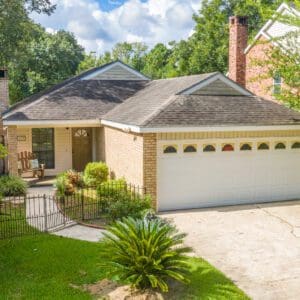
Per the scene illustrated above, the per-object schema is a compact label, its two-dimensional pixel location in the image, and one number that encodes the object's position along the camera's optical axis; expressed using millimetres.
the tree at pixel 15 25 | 20959
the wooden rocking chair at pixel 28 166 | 15307
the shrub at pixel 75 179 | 13388
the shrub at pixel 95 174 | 13681
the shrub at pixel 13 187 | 12675
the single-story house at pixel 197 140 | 11092
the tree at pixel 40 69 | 30873
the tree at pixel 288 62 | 11904
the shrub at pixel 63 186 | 12302
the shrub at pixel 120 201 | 9636
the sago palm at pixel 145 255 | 5931
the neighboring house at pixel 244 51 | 17332
